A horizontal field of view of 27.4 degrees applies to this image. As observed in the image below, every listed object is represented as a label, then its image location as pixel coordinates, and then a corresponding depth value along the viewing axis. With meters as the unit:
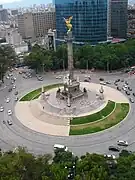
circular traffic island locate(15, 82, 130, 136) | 61.81
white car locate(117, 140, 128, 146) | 53.64
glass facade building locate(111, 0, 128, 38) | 140.38
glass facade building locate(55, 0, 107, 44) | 120.50
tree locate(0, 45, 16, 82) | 93.62
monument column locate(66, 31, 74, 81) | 70.43
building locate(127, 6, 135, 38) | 146.38
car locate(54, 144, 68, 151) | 51.91
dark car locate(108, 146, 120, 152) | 52.05
